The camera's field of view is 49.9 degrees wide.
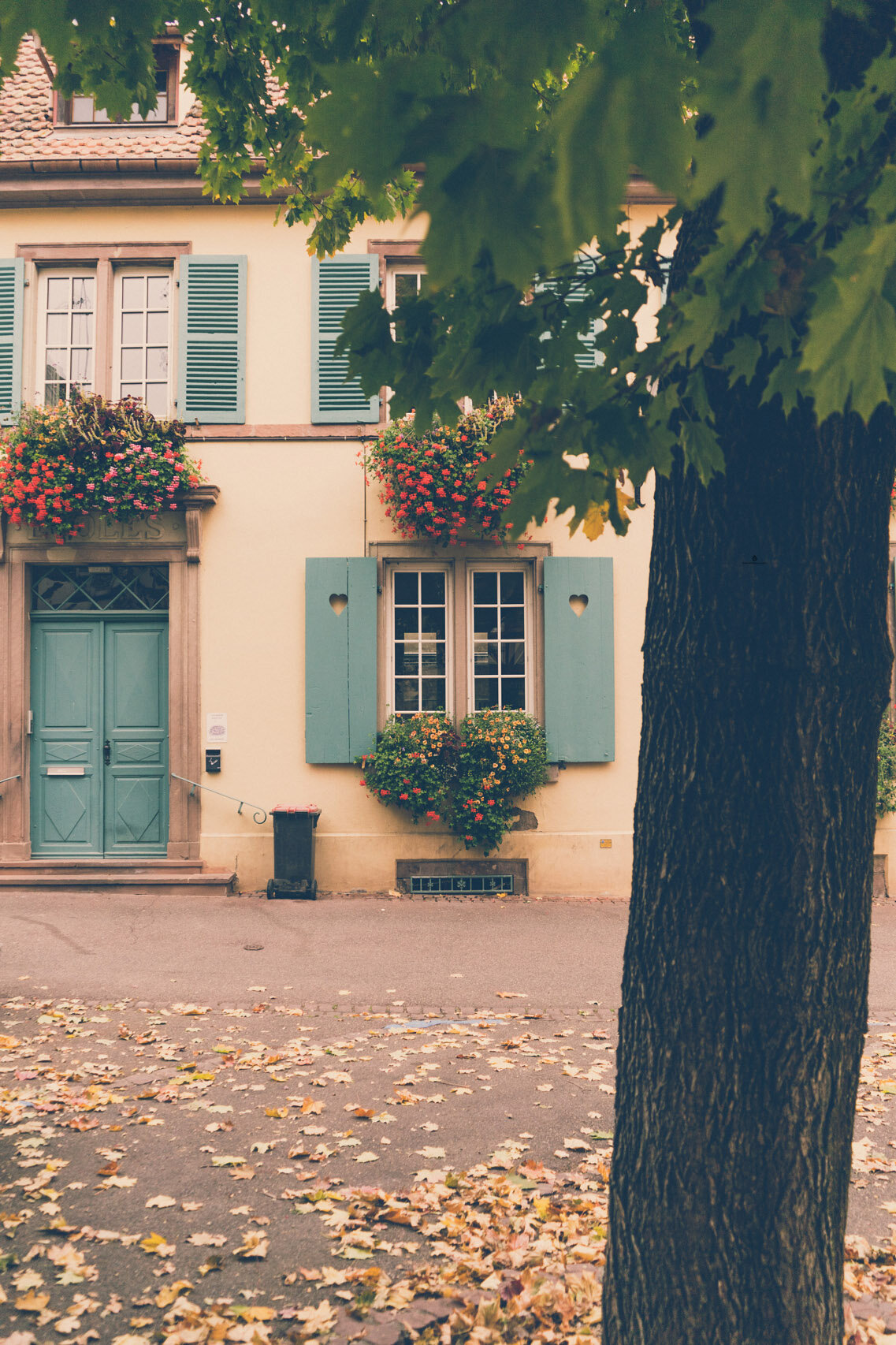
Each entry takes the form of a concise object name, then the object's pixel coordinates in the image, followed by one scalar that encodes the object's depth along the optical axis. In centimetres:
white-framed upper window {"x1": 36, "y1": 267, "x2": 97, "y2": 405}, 968
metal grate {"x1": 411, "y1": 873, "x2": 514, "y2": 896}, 925
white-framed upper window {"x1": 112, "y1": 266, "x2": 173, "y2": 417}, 966
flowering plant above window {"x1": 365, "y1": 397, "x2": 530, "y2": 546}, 890
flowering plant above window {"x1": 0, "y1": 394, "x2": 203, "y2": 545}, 890
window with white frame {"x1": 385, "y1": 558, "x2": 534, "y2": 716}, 952
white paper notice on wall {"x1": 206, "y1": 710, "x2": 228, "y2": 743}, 932
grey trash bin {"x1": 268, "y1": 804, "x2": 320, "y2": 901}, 891
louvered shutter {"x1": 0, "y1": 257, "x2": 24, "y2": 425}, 951
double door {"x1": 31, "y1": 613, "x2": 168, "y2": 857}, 948
